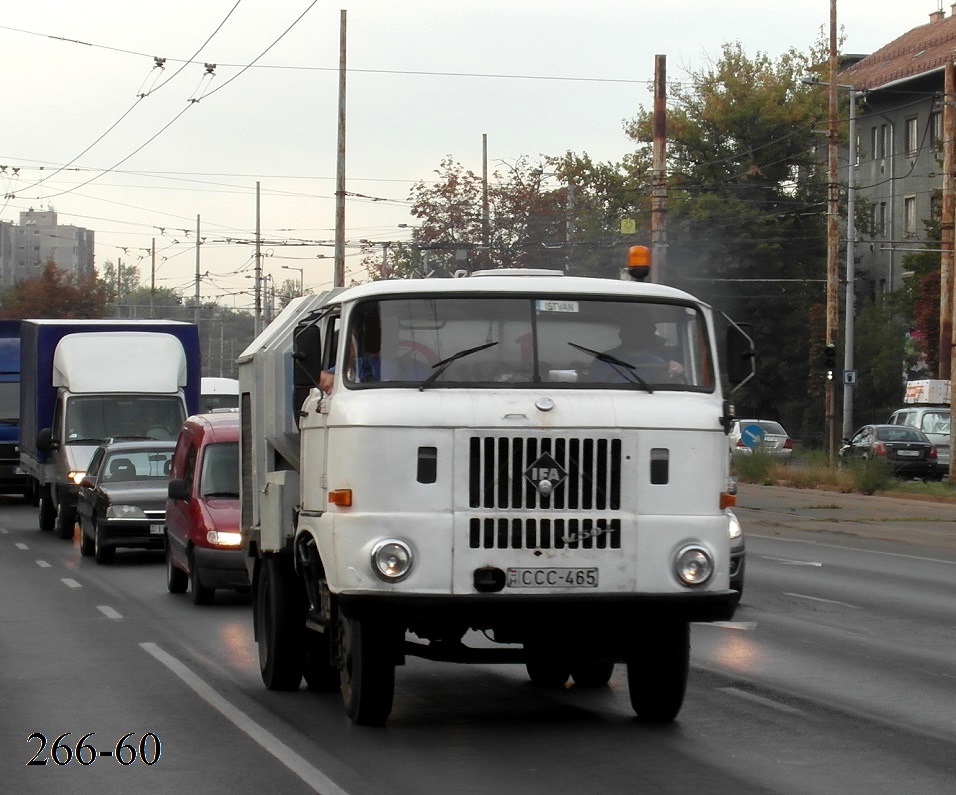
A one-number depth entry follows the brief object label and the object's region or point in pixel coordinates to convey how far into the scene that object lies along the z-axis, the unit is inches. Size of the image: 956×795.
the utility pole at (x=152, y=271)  4173.2
